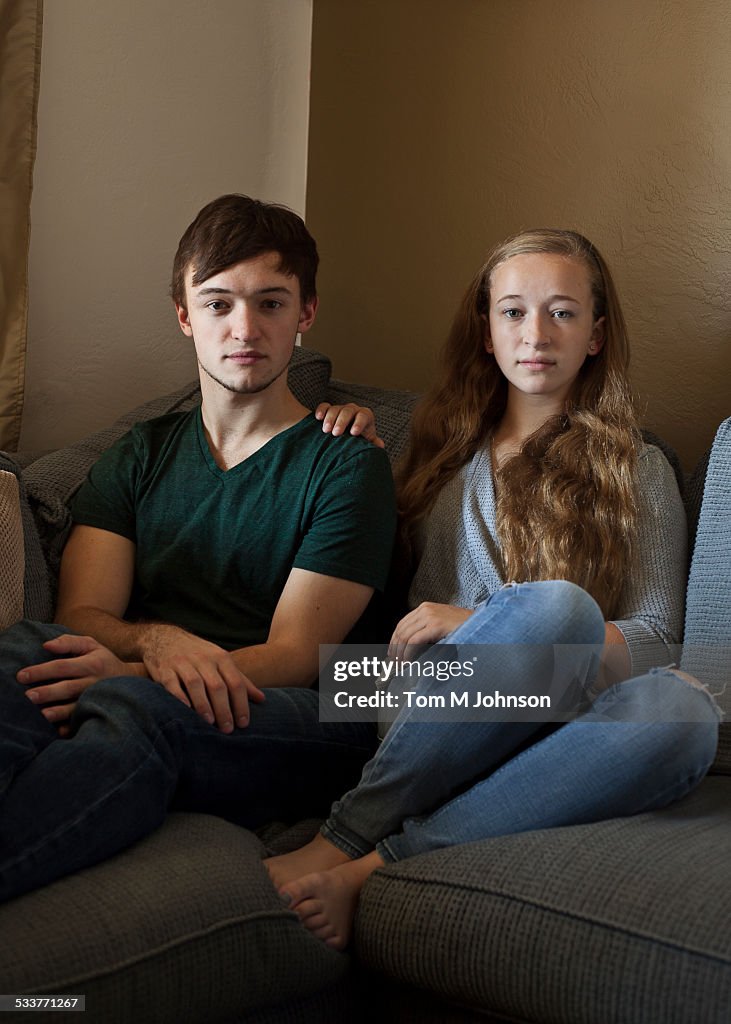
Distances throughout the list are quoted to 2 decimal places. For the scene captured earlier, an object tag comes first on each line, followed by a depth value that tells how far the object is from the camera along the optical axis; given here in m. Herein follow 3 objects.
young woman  1.38
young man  1.43
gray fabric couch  1.11
